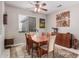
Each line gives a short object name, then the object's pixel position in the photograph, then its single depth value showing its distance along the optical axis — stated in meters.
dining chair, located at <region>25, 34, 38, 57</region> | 2.19
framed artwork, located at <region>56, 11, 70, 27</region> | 3.17
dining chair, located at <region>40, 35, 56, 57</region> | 1.77
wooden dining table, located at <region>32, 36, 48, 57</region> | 1.87
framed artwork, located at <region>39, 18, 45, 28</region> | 4.15
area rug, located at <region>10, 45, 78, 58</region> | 2.10
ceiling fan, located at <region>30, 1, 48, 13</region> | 2.23
